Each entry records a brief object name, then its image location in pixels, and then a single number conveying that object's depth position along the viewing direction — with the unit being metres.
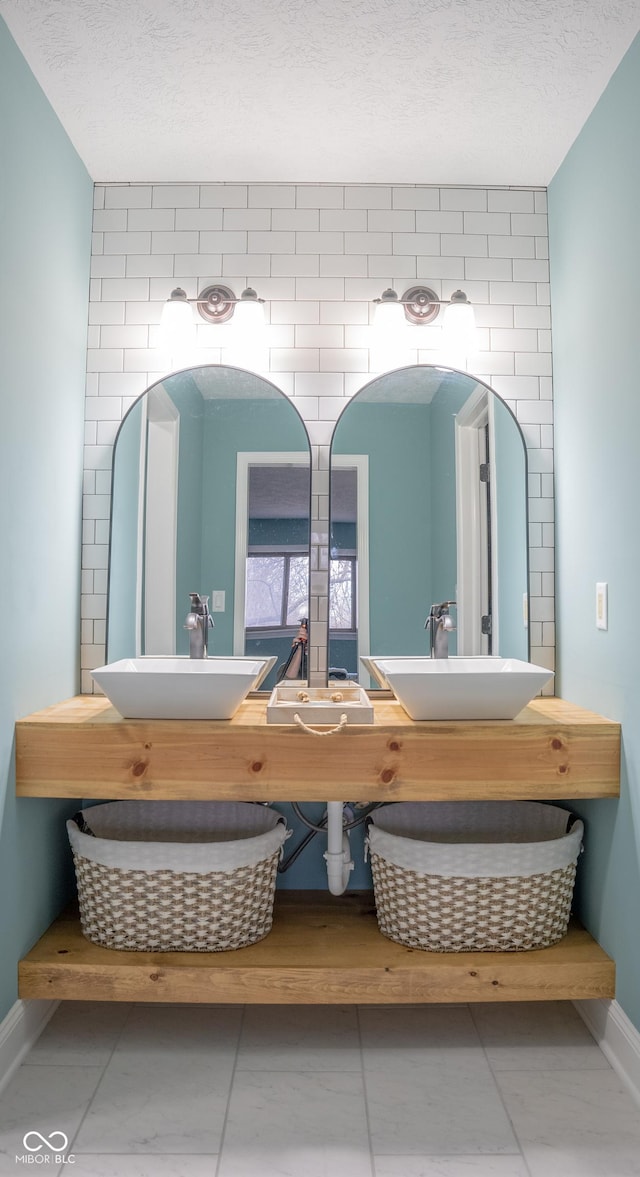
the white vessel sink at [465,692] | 1.91
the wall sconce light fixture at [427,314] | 2.50
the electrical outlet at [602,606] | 2.08
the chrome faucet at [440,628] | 2.47
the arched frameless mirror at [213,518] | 2.50
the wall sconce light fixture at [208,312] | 2.49
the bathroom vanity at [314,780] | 1.94
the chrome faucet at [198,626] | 2.45
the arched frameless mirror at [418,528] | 2.50
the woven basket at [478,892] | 2.02
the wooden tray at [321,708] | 1.96
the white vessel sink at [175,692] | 1.89
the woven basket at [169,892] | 2.02
